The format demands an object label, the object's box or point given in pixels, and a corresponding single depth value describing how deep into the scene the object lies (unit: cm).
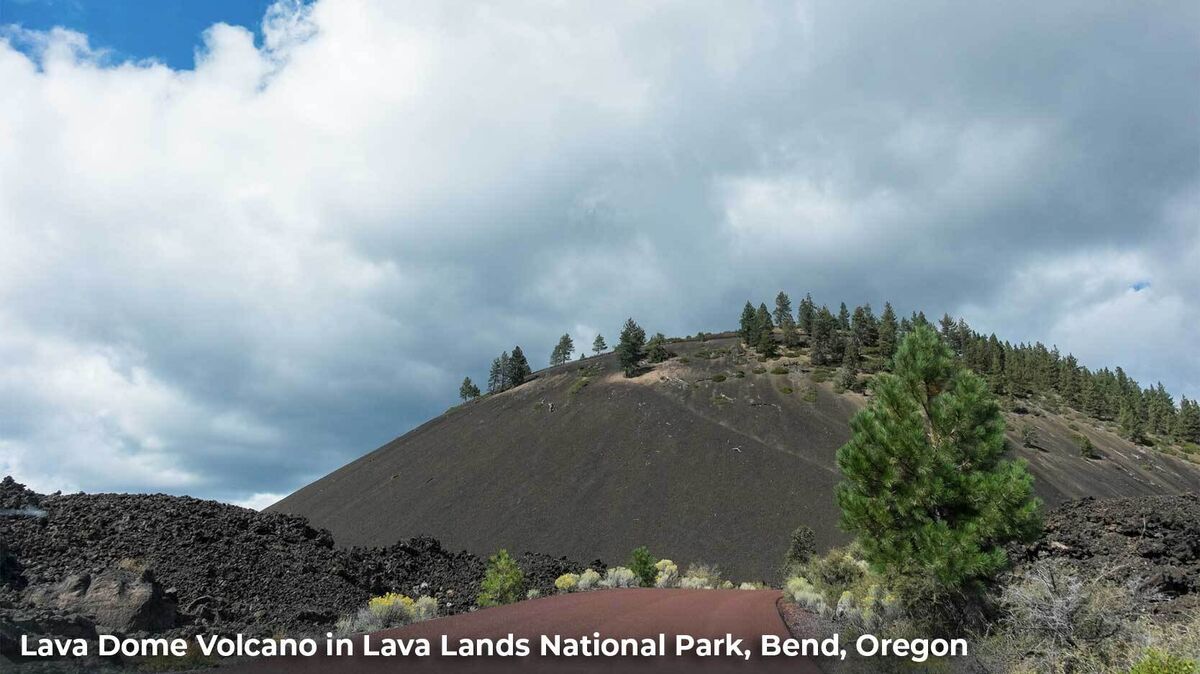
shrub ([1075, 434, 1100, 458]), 6644
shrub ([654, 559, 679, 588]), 2748
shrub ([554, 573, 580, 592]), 2220
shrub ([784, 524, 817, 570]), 3384
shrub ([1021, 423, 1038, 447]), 6450
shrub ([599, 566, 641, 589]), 2458
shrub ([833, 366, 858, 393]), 6875
